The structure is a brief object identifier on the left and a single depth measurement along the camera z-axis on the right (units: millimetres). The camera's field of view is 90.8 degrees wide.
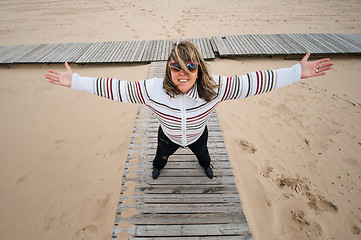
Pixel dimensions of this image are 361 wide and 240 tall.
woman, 1471
